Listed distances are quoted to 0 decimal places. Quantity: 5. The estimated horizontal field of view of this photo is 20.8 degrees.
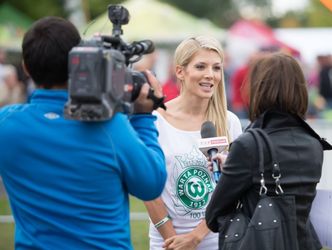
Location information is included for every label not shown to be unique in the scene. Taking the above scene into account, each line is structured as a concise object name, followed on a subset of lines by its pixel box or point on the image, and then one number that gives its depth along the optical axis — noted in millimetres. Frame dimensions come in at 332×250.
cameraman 3744
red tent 32344
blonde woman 5125
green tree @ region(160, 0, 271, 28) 68625
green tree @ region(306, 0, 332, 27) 73556
